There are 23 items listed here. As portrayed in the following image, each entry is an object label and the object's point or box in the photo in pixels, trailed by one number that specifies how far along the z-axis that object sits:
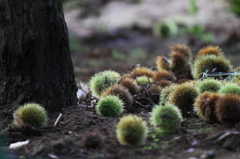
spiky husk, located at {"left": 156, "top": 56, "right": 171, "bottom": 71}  8.42
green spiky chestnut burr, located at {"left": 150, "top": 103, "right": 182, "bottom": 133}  4.66
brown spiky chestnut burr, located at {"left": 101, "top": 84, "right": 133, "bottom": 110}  6.51
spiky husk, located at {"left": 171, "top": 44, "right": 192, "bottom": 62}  8.46
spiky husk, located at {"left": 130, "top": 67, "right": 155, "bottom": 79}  7.95
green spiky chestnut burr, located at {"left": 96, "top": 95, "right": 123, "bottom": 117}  6.01
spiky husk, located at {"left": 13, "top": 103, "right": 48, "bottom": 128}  5.12
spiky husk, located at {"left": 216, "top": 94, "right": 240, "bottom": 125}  4.86
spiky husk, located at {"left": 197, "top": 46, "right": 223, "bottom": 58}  7.87
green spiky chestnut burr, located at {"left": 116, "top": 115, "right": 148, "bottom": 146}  4.29
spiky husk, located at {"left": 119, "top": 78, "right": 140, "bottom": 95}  7.01
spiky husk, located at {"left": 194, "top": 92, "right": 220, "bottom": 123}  5.11
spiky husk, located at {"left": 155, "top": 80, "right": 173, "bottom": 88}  7.28
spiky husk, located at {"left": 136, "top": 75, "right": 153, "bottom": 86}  7.50
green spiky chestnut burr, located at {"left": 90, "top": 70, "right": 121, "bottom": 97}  7.33
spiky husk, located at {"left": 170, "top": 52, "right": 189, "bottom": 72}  8.25
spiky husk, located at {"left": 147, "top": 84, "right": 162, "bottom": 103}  6.91
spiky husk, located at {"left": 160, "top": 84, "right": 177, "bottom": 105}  6.34
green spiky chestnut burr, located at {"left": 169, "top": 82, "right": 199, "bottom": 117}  5.82
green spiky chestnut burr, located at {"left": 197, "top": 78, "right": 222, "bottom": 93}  6.11
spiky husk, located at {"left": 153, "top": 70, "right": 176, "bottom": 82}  7.78
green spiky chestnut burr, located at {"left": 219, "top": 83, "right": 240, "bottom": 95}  5.62
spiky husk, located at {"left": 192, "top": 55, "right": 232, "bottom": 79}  7.51
